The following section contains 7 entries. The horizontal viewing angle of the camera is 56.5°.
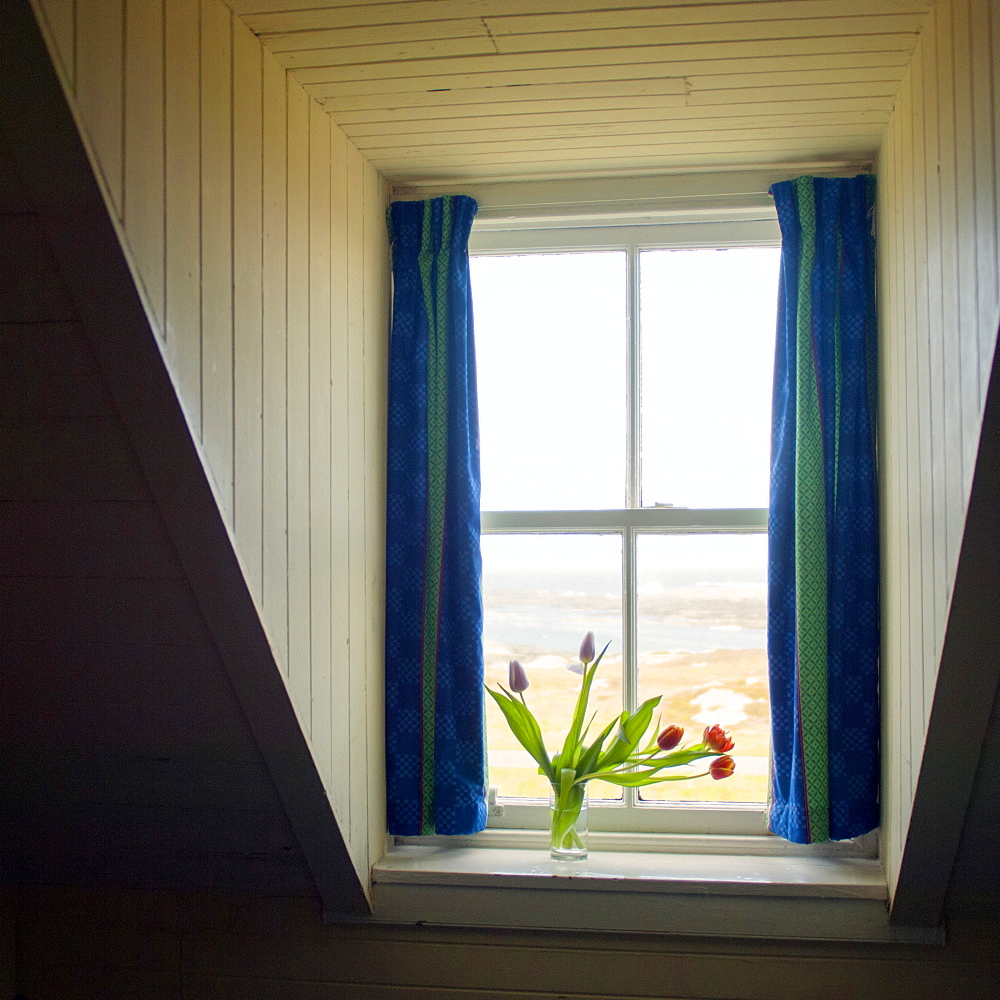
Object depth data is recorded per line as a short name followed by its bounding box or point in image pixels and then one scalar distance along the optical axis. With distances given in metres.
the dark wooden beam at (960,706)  1.26
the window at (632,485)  2.15
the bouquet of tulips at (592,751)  2.01
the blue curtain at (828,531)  1.95
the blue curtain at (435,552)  2.08
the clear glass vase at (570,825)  2.02
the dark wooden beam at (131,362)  0.94
